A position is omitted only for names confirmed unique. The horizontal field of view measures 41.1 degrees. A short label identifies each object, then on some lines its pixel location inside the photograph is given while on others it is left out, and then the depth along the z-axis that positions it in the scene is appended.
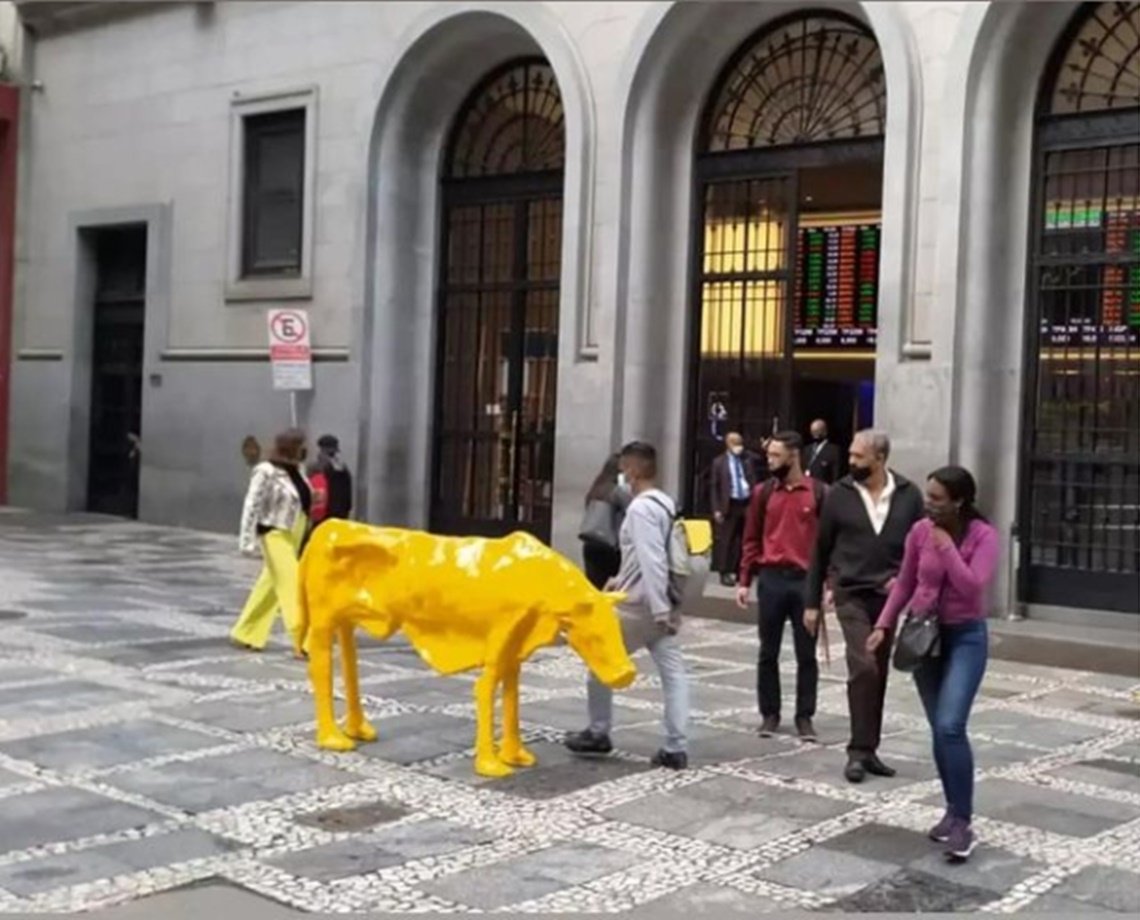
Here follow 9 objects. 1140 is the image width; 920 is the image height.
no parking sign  19.28
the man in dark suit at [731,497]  16.23
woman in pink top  6.32
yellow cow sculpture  7.56
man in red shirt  8.55
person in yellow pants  11.36
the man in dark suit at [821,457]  16.38
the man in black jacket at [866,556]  7.59
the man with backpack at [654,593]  7.78
